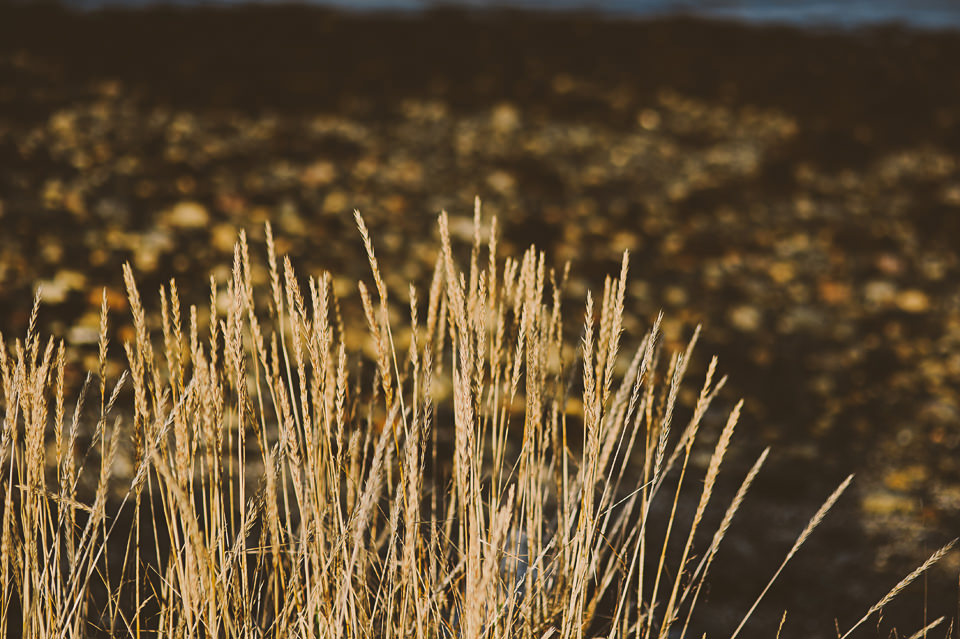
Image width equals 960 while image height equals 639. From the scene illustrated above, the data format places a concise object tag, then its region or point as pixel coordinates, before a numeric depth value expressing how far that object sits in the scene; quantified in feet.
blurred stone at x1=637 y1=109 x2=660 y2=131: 19.16
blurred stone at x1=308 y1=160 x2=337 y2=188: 14.34
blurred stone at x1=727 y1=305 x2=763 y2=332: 10.87
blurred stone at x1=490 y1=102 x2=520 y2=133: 18.34
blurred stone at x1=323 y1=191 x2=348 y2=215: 13.20
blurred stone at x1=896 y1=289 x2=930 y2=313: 11.42
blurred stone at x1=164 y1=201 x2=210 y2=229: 11.89
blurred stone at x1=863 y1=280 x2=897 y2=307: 11.60
